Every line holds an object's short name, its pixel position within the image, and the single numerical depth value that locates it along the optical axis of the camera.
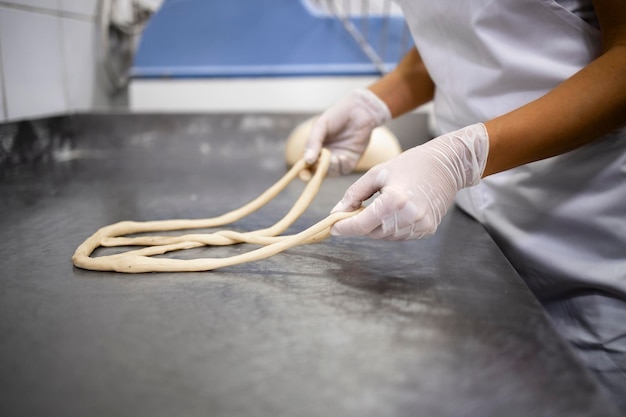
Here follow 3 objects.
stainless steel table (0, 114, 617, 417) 0.36
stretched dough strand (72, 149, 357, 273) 0.59
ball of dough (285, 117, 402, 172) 1.26
